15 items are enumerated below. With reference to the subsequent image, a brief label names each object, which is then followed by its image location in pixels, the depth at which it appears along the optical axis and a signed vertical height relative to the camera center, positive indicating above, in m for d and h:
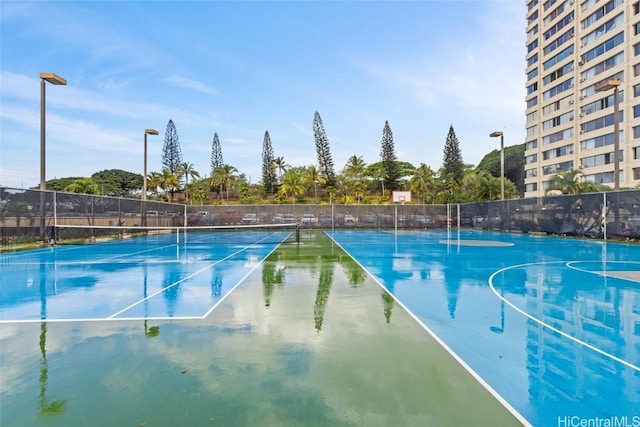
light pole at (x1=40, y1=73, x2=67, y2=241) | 16.69 +3.54
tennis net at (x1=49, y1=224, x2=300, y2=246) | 18.16 -1.34
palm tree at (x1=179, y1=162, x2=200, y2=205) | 66.31 +7.40
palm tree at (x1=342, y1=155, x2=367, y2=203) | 65.89 +7.00
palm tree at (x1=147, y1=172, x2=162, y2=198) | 62.16 +5.63
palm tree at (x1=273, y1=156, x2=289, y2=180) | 71.25 +9.31
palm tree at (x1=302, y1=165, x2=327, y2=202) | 64.81 +6.33
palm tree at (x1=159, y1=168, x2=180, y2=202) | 61.21 +5.47
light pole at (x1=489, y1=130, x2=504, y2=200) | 24.33 +4.99
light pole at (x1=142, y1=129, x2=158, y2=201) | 22.91 +4.87
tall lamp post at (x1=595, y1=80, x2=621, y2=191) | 19.09 +5.32
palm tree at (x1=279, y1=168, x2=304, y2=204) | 63.19 +4.79
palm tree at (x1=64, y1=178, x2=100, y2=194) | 50.62 +3.84
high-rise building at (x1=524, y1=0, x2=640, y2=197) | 39.25 +14.93
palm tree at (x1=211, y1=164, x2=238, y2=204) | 68.00 +6.99
